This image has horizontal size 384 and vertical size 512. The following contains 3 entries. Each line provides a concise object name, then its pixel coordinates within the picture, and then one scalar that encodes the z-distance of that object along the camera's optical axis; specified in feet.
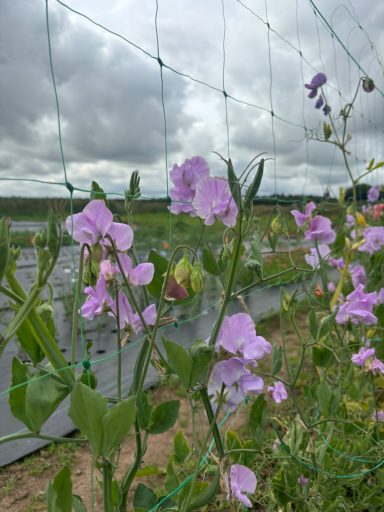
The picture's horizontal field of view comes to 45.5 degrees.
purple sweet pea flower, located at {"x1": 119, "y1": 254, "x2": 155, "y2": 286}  1.98
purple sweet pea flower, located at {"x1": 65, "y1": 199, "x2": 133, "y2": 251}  1.77
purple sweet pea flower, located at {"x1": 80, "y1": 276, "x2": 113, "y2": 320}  1.97
